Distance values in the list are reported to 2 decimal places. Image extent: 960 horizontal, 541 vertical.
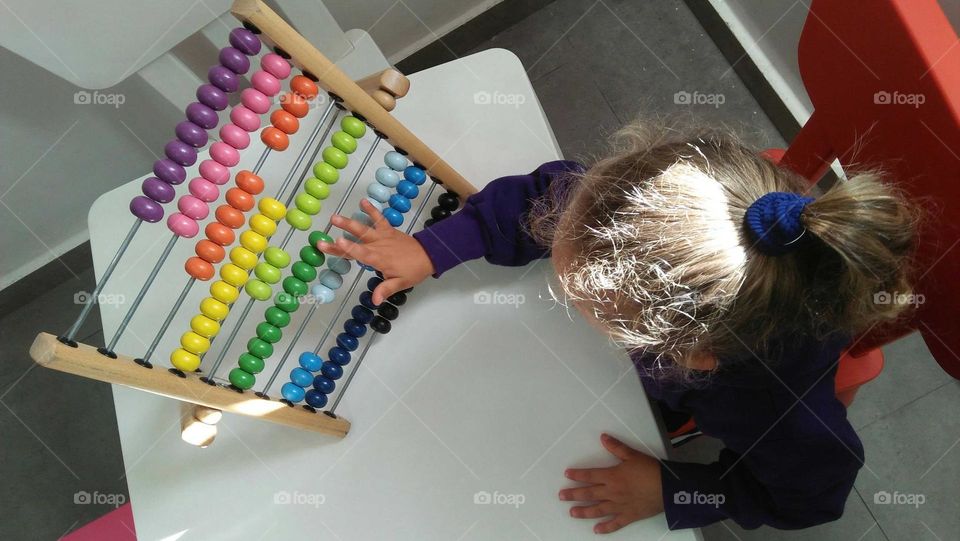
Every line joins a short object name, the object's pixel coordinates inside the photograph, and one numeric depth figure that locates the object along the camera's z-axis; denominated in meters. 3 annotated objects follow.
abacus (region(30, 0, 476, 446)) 0.75
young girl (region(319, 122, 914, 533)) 0.56
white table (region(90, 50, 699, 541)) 0.81
